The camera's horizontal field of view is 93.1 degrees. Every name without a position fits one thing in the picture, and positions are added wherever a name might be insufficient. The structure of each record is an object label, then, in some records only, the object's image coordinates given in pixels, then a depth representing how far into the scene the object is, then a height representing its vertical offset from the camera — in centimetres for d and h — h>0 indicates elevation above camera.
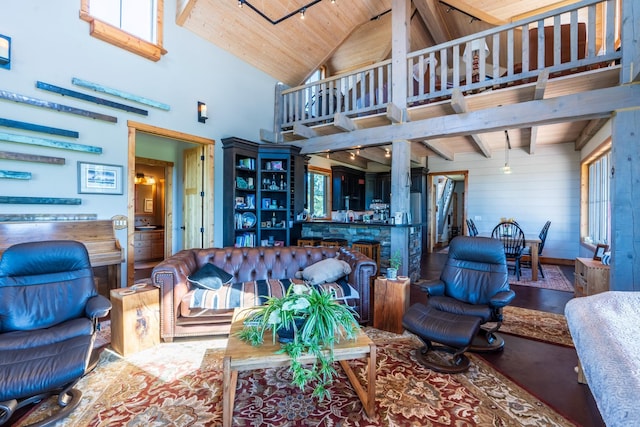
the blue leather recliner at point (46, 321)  167 -84
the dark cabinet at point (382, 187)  939 +70
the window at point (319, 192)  800 +47
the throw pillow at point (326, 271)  315 -66
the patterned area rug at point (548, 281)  482 -121
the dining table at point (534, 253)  509 -74
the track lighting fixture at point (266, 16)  434 +299
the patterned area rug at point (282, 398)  179 -124
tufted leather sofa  275 -66
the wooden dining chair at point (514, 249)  514 -67
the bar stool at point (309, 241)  545 -58
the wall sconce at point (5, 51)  305 +159
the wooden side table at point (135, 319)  254 -95
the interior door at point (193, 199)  523 +17
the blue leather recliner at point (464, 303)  235 -86
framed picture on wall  367 +38
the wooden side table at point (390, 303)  302 -95
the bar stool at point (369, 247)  495 -63
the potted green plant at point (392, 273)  317 -67
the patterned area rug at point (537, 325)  294 -123
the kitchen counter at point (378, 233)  496 -43
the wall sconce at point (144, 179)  715 +71
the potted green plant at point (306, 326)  171 -71
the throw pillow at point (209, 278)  291 -68
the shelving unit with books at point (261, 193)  518 +30
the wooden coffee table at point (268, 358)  162 -84
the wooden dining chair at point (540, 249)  544 -70
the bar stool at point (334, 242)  521 -57
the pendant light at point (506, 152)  658 +142
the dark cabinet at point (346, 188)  848 +62
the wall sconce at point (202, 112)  490 +157
